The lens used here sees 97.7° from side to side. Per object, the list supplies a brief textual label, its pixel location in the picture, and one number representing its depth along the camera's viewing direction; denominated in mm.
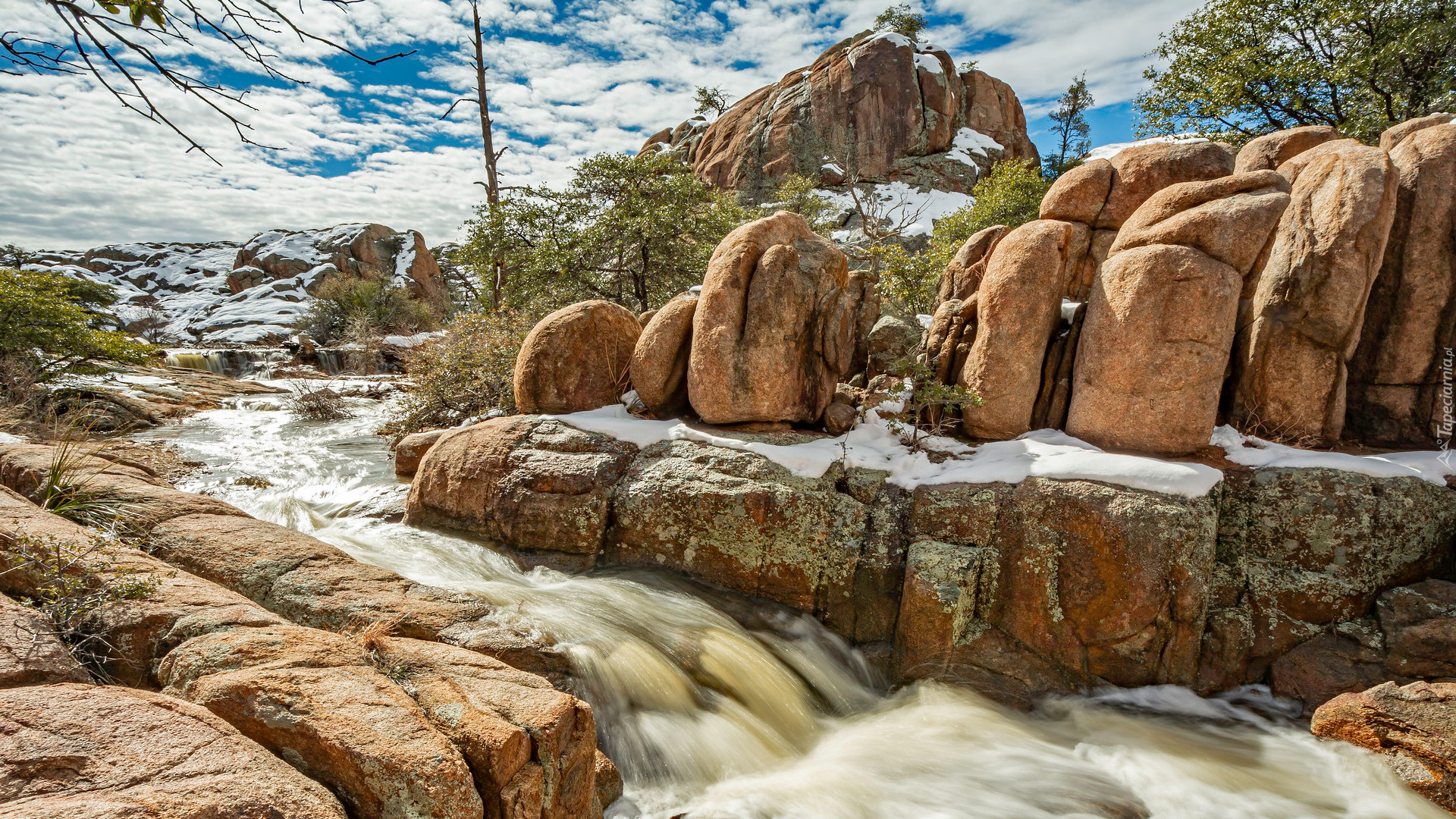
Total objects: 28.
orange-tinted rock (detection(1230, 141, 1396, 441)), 5180
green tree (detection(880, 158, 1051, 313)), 17750
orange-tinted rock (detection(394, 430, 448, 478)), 8445
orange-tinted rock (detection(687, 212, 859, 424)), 6449
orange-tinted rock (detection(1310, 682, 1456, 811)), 3867
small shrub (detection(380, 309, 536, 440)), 10750
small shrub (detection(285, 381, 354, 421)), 14398
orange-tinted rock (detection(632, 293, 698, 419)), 7020
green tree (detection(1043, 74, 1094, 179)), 41125
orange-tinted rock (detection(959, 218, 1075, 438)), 5965
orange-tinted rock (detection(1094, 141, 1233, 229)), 6570
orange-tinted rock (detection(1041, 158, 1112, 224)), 6891
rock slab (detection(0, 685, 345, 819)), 1823
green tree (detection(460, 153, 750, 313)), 12695
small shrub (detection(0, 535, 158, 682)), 2998
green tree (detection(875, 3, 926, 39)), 40844
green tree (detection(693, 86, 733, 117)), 47438
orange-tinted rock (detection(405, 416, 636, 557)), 6199
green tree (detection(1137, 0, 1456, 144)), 11516
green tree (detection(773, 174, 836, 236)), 25344
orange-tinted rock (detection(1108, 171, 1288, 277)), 5324
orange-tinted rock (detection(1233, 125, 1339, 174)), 6625
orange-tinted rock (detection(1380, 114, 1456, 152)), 6043
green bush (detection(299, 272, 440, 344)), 27578
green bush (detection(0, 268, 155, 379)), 11070
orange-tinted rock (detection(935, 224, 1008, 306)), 7707
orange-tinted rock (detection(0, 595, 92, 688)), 2518
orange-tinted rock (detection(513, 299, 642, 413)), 7406
